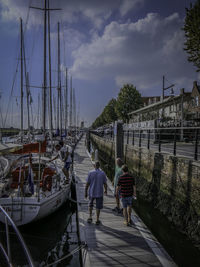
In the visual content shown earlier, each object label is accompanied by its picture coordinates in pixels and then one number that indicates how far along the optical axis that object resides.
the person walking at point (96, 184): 6.20
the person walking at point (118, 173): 7.32
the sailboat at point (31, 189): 6.75
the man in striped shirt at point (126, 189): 6.10
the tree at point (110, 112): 73.00
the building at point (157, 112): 24.08
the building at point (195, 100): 39.66
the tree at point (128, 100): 48.47
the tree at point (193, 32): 11.86
